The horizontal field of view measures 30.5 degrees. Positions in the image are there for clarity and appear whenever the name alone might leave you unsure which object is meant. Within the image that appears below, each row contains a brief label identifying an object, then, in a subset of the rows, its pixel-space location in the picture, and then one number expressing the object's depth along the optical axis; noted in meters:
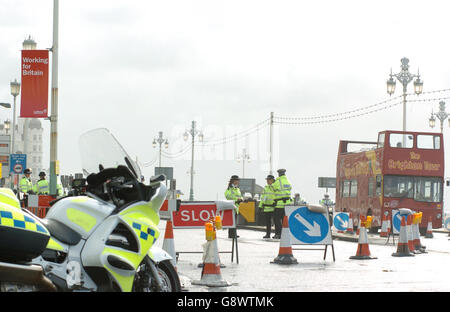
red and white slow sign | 14.31
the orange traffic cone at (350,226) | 29.67
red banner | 24.66
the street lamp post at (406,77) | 38.94
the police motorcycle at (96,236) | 5.75
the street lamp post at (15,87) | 53.73
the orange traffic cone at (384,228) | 26.80
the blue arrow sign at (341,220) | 30.67
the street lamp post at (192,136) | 74.00
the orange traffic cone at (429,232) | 29.33
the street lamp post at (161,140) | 81.17
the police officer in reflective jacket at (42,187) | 25.64
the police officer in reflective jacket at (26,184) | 26.28
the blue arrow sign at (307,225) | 15.30
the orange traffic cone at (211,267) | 10.73
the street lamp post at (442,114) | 46.25
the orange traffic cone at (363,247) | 16.00
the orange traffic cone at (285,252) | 14.65
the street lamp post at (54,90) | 26.59
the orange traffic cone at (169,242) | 11.59
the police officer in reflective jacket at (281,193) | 22.05
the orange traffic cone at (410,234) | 17.47
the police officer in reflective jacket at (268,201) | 22.81
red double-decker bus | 29.98
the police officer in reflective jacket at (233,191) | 23.70
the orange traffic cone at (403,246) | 17.16
